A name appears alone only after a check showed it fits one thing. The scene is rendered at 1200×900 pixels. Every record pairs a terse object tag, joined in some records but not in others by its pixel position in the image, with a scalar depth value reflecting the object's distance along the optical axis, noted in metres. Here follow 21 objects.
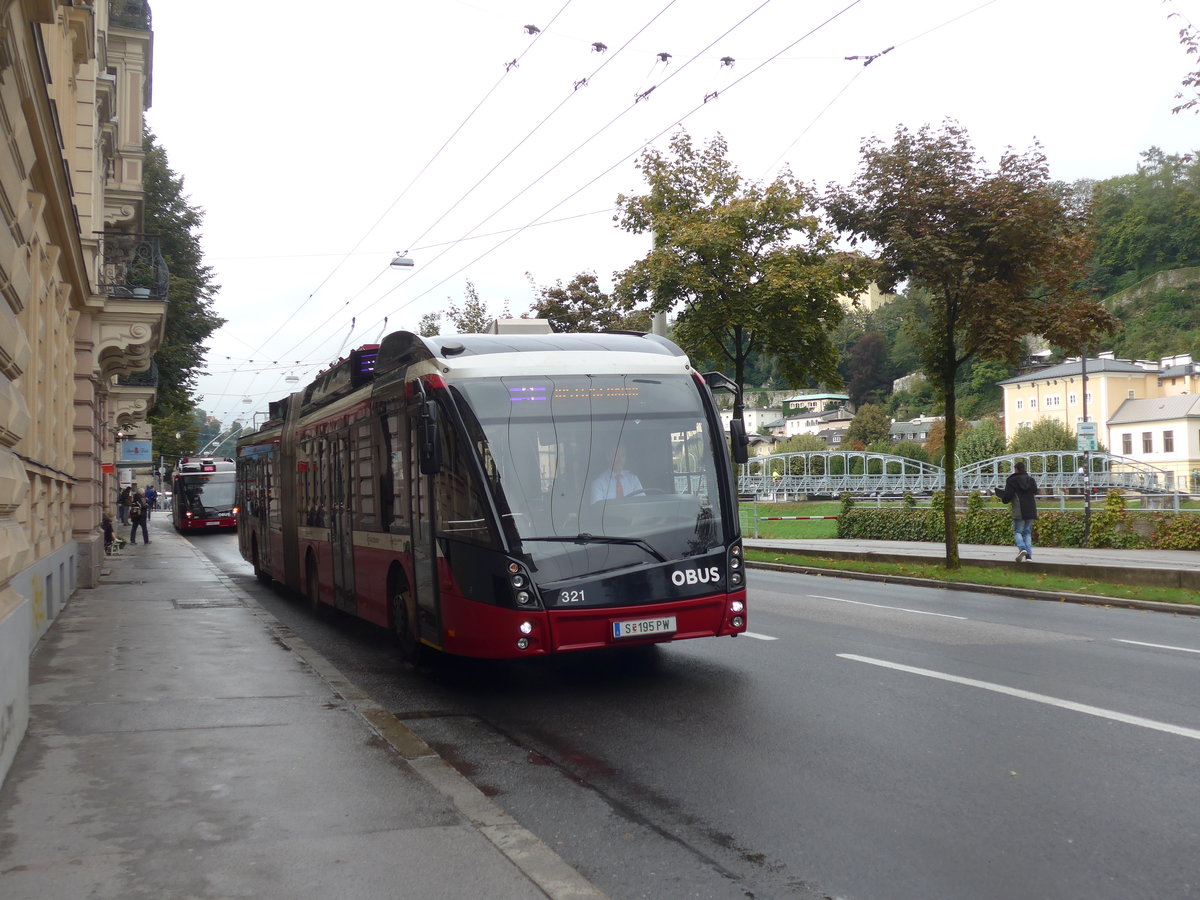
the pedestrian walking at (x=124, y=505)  46.06
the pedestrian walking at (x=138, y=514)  40.07
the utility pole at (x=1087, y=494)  25.97
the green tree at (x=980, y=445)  109.19
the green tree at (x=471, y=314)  41.69
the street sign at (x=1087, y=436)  28.52
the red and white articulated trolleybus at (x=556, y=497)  8.57
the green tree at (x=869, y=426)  137.38
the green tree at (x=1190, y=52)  14.64
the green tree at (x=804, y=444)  142.25
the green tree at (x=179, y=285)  37.78
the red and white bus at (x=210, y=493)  50.66
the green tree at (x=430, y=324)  44.16
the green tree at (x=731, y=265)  25.27
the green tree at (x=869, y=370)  159.88
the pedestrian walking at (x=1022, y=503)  21.34
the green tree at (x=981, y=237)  18.55
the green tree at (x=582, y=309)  36.97
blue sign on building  43.97
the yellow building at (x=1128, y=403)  107.81
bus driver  8.91
